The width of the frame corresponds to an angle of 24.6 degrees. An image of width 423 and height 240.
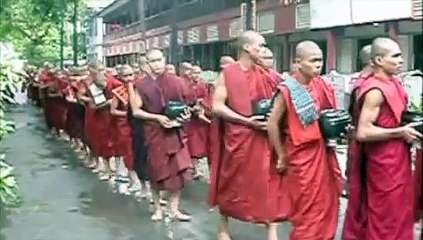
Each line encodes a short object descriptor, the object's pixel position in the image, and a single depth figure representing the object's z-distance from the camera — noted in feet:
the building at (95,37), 69.74
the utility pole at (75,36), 29.81
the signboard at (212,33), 48.73
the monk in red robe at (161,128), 26.86
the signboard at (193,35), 50.68
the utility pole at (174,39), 50.39
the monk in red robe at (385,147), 17.92
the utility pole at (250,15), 41.96
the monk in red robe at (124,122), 34.50
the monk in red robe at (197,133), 38.40
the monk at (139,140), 28.22
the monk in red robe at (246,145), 21.97
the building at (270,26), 22.27
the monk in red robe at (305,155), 18.83
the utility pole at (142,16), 57.41
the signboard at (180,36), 52.08
